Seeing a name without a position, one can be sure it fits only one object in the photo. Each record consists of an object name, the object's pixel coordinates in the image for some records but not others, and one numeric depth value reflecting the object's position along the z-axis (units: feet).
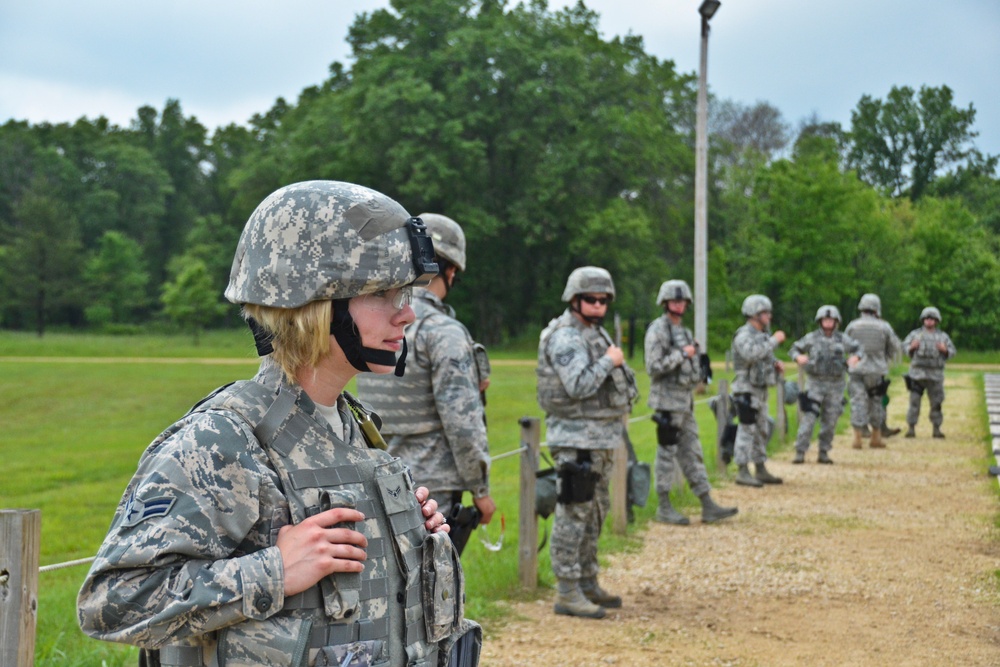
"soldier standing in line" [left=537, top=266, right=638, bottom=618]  24.68
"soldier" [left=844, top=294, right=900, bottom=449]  59.31
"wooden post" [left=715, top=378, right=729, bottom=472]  47.55
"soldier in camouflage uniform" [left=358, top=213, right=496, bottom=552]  18.30
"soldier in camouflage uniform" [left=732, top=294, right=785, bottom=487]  45.01
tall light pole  74.18
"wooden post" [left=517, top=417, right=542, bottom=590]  26.78
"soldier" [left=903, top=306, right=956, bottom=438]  64.13
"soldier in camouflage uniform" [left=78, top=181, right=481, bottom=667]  6.93
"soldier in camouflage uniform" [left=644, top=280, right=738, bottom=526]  36.19
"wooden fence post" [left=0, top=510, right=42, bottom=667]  10.58
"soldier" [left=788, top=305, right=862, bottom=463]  52.54
